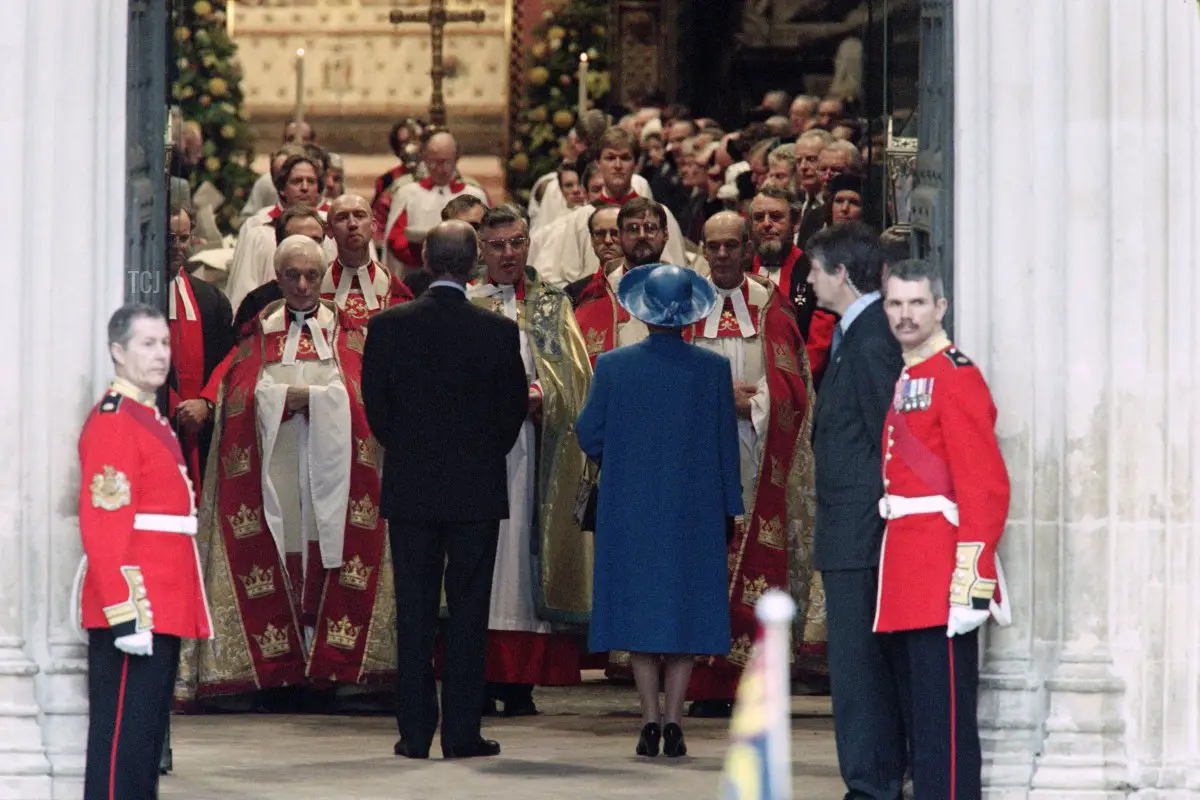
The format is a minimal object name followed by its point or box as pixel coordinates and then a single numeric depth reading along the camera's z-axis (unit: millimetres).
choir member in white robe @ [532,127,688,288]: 27141
